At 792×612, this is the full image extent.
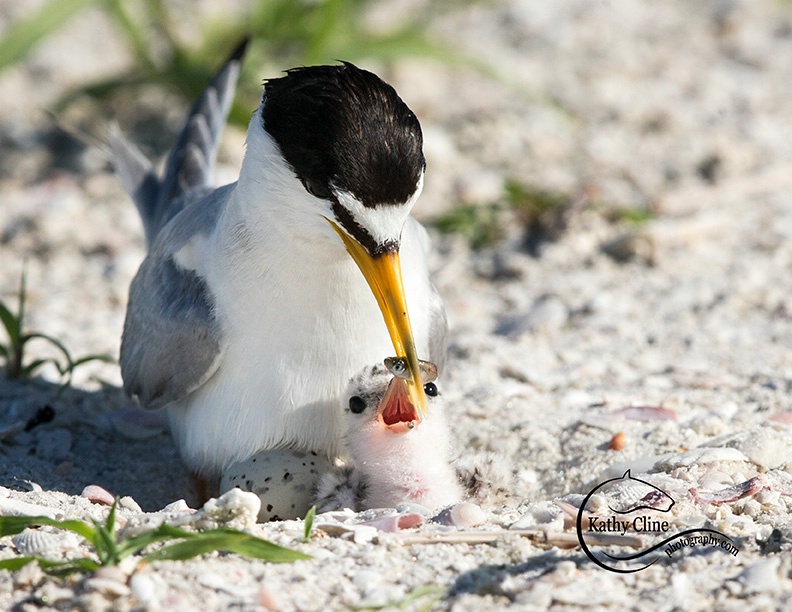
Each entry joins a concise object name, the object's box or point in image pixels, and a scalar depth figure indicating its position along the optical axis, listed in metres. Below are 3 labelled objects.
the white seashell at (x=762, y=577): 5.44
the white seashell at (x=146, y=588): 5.42
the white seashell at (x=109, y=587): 5.45
